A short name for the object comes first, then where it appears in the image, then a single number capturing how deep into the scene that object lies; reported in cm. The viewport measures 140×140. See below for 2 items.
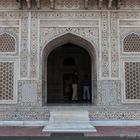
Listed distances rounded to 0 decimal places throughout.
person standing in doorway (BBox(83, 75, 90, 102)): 1167
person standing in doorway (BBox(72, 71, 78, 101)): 1268
